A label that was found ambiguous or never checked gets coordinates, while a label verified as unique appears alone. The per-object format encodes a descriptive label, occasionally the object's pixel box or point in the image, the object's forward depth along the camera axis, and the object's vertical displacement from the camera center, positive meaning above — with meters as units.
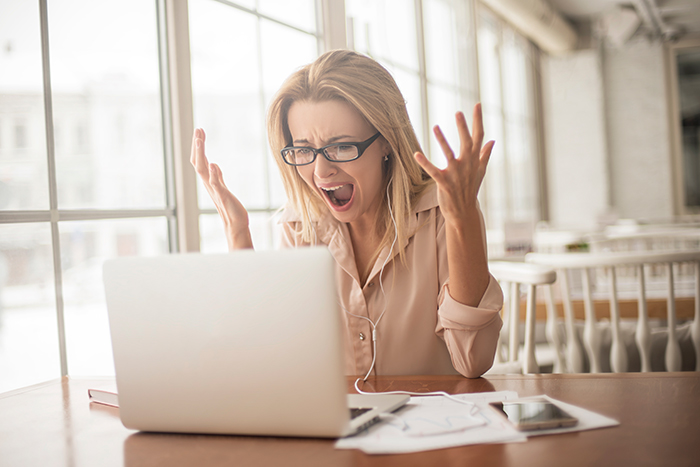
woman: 1.24 +0.07
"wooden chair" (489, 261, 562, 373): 1.37 -0.24
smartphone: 0.71 -0.26
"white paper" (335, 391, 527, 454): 0.68 -0.26
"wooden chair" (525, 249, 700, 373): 1.55 -0.28
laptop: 0.66 -0.14
